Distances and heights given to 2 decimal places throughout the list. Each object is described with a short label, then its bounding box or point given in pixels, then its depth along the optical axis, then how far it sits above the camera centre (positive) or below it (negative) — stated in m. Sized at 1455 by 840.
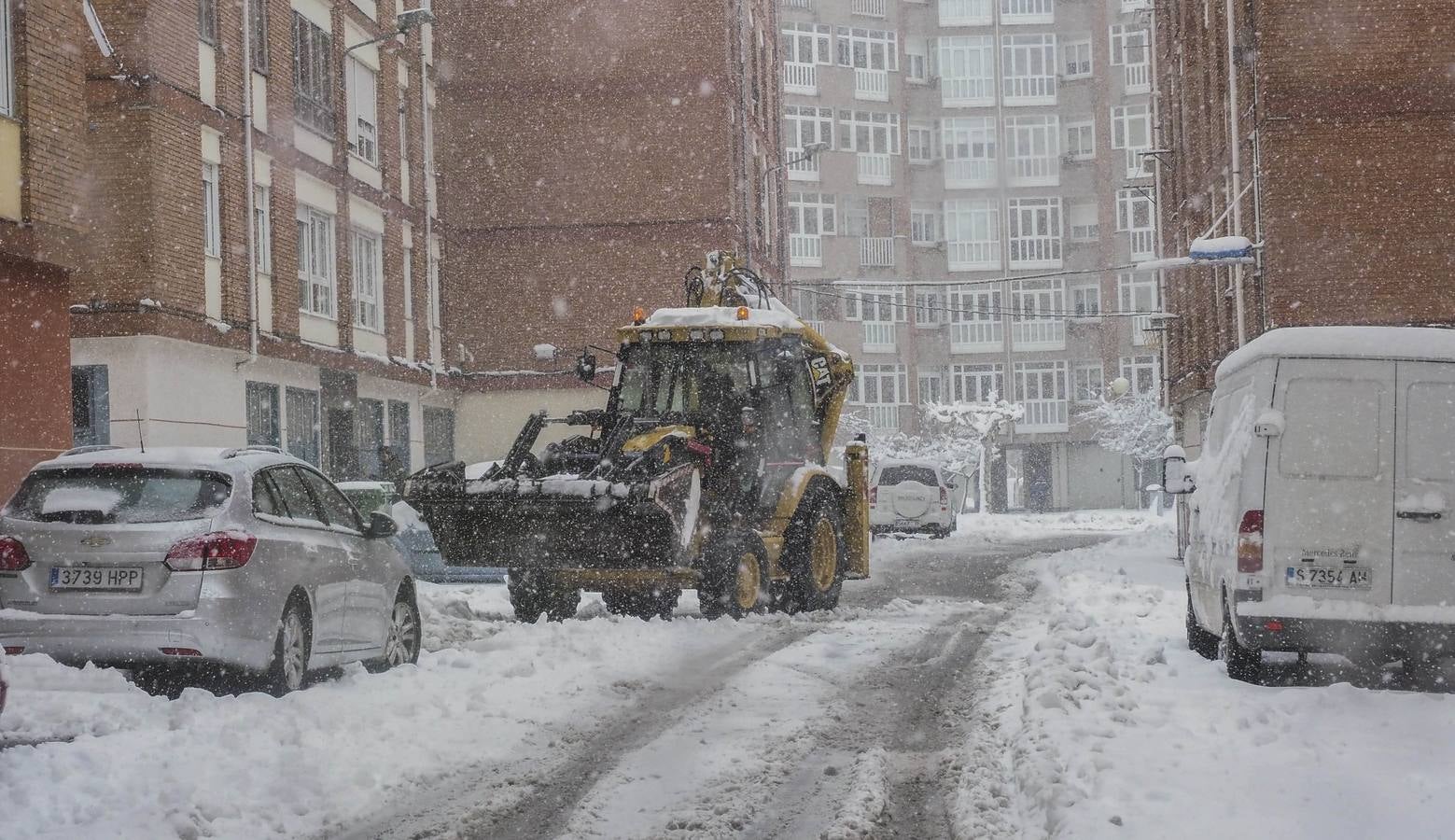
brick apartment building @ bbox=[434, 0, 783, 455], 36.81 +6.14
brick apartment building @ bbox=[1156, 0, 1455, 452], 26.80 +4.34
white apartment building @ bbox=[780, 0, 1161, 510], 67.31 +9.63
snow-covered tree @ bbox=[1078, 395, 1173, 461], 64.75 +0.05
